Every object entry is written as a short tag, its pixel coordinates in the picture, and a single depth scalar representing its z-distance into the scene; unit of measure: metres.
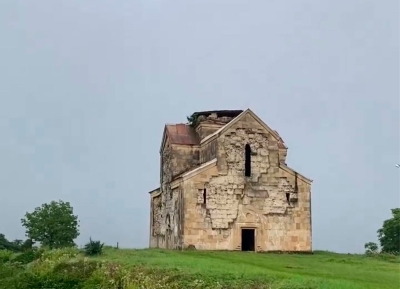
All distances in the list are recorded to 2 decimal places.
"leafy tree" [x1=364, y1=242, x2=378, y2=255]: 50.38
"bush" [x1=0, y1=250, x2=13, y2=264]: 27.08
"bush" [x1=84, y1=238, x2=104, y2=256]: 22.86
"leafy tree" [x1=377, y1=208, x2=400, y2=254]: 48.22
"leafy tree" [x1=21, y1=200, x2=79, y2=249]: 46.12
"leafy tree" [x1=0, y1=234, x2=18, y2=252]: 43.22
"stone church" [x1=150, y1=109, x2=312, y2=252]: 28.20
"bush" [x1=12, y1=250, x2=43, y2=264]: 25.19
